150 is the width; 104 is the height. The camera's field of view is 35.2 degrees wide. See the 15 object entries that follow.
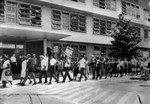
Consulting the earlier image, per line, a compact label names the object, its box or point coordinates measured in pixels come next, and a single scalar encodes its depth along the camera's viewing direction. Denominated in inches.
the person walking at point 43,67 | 567.9
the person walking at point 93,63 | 696.1
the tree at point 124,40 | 999.0
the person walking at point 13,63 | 677.3
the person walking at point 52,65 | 566.6
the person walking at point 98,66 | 688.0
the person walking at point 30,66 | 535.5
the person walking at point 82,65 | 647.1
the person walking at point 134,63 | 921.5
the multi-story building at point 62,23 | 710.5
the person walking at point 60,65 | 609.3
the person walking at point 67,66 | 612.0
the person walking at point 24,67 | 538.3
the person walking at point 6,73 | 495.8
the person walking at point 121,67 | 834.5
